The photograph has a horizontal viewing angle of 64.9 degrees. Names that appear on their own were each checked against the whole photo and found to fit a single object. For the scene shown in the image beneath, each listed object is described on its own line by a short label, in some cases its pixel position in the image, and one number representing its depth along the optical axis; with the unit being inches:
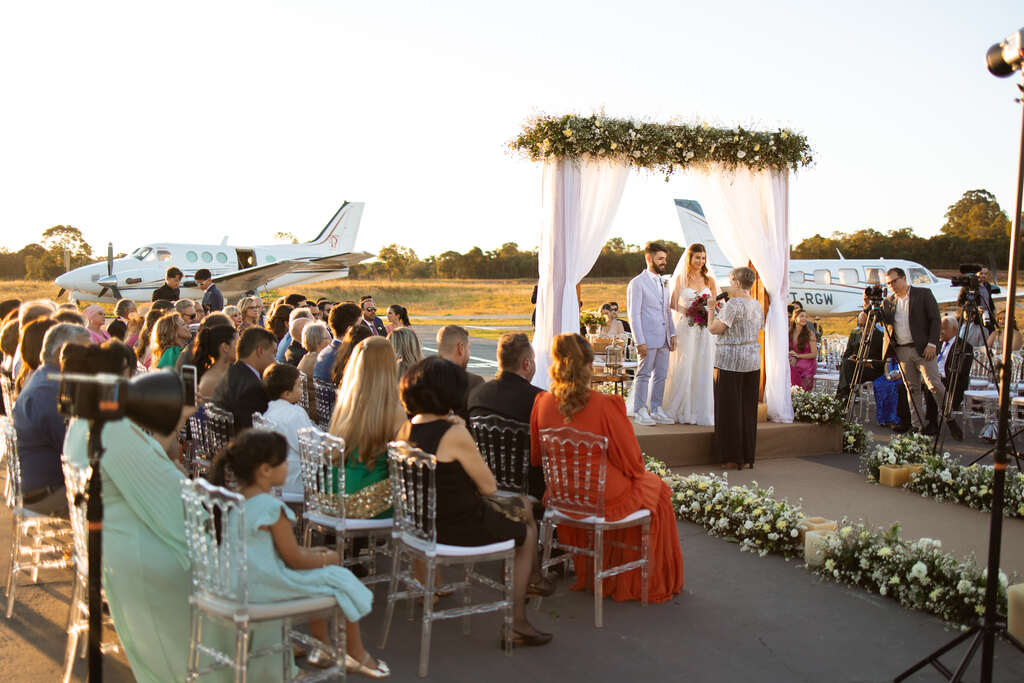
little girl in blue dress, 118.2
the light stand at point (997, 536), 125.0
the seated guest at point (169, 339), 252.7
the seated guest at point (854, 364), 418.0
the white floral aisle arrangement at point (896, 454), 291.9
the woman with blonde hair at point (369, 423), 162.7
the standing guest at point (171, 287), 498.9
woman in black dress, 149.0
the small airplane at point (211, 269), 1071.6
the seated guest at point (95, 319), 350.9
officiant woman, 295.6
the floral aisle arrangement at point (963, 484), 247.0
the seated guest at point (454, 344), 207.9
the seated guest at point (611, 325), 486.3
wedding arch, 326.0
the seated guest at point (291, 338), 306.7
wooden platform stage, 308.3
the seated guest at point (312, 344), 263.6
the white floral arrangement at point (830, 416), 341.1
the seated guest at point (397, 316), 393.7
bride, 325.4
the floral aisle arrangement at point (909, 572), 168.4
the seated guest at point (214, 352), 214.1
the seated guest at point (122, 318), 331.0
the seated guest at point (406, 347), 232.4
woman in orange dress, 173.3
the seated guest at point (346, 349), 233.3
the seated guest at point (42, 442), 166.1
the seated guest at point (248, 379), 189.3
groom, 322.0
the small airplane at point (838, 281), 1042.1
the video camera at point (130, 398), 88.3
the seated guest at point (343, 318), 277.6
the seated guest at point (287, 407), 177.2
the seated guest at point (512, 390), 185.6
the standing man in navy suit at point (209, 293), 508.7
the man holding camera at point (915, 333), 370.6
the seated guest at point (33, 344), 191.6
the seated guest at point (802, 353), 438.6
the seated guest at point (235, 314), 380.2
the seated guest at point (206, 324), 227.0
